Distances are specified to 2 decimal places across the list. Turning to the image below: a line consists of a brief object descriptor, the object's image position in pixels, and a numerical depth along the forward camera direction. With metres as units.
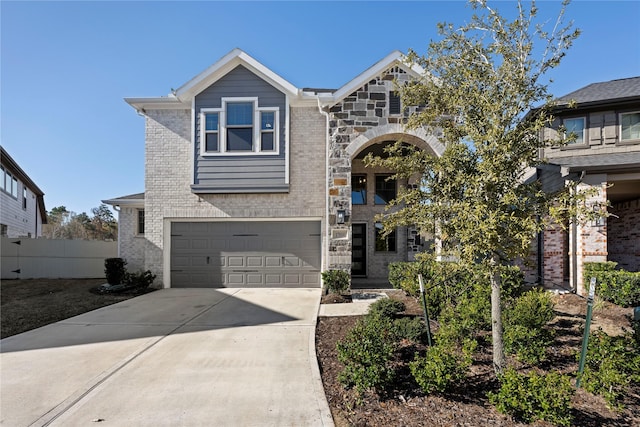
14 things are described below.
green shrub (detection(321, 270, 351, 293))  7.95
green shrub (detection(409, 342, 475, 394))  2.99
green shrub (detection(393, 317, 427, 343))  4.47
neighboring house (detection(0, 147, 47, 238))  14.64
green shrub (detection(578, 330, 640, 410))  2.90
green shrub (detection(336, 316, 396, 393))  3.05
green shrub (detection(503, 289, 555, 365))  3.84
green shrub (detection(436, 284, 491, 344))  4.15
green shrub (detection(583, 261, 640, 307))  6.28
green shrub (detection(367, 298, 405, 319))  5.45
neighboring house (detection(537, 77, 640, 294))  8.02
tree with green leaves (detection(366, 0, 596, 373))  3.18
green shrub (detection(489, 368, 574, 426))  2.56
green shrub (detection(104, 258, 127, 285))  9.36
